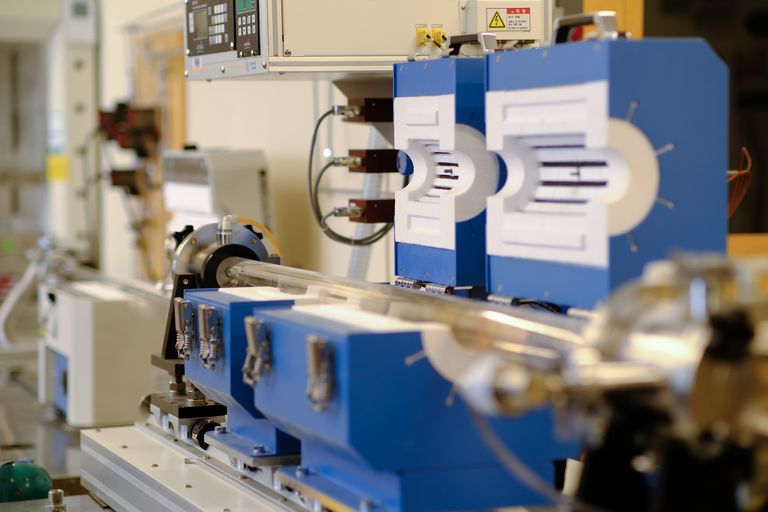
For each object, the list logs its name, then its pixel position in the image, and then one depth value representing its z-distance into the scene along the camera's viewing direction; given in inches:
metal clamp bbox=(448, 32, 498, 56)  101.4
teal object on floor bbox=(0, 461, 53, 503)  112.4
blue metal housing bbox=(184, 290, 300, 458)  92.5
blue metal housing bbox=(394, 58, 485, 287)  96.0
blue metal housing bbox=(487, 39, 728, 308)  80.2
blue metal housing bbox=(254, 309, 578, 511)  77.5
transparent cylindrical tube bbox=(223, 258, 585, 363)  76.6
